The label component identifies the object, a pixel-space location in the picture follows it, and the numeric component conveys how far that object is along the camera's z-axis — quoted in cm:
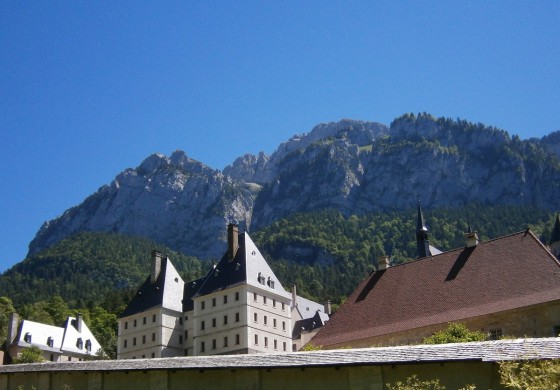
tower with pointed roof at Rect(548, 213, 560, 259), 12334
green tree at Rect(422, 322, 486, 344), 3638
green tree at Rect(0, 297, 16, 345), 12054
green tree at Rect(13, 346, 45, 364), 9069
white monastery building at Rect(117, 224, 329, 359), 8081
